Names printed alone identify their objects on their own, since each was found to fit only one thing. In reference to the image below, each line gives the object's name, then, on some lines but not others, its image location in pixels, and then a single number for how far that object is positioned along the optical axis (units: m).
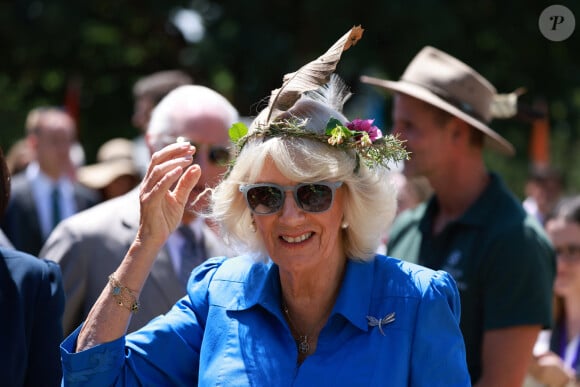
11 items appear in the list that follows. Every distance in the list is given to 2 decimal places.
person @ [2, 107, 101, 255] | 16.55
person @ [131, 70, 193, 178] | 13.52
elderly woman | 6.46
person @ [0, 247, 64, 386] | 7.08
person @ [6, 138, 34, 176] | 20.99
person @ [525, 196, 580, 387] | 10.84
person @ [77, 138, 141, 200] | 20.09
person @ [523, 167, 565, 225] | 23.53
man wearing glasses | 9.12
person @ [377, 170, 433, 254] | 16.83
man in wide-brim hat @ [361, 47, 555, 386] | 9.23
